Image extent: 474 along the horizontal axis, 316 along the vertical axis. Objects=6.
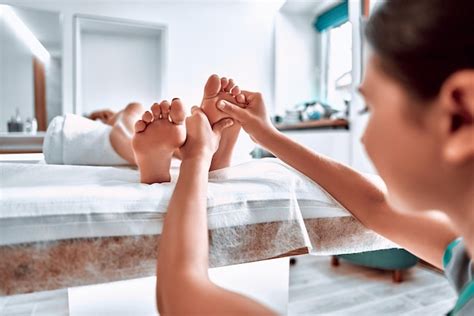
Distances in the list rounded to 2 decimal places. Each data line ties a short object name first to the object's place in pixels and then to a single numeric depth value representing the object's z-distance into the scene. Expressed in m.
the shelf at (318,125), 2.33
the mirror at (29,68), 2.45
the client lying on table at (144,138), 0.68
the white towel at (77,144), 1.17
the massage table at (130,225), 0.45
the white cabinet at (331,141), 2.27
